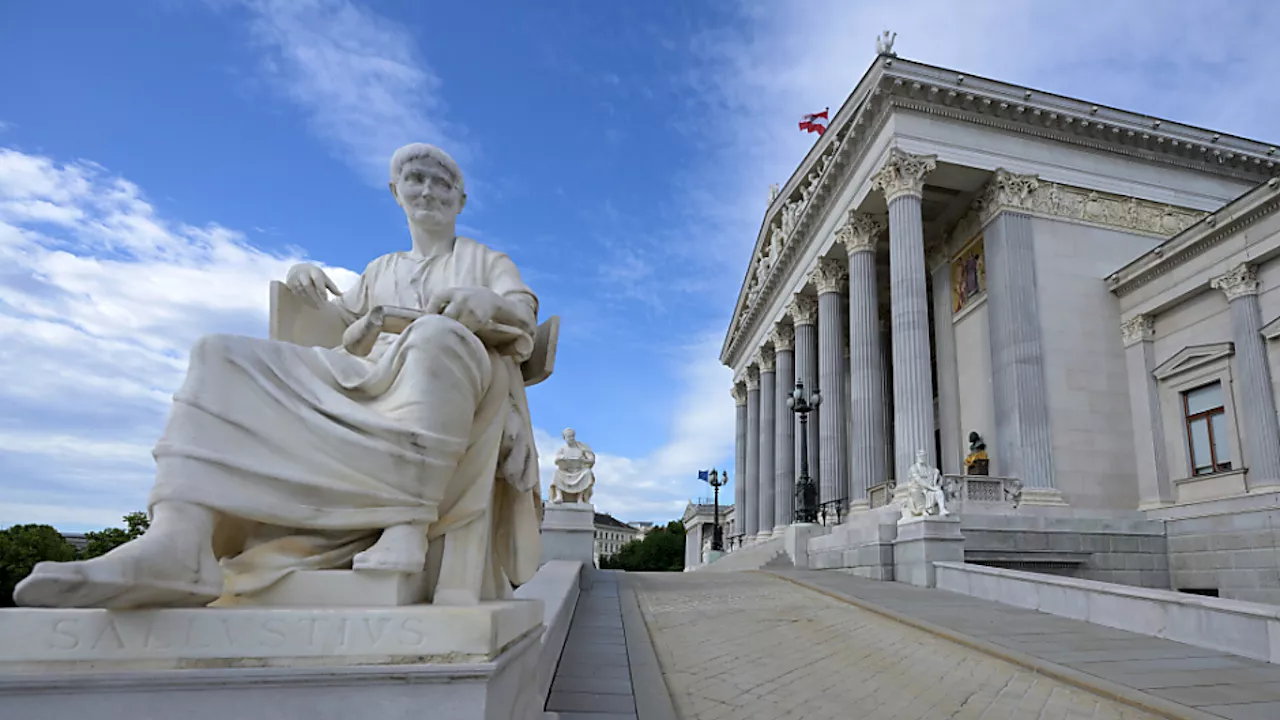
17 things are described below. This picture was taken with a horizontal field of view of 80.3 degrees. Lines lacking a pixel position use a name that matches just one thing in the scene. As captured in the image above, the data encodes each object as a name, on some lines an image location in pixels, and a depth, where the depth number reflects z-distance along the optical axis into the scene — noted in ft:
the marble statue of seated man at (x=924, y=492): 49.42
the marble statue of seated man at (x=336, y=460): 6.95
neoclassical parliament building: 59.62
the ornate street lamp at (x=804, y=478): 74.64
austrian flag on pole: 116.98
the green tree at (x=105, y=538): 100.07
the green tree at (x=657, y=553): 250.57
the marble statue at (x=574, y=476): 48.19
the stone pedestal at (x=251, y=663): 6.15
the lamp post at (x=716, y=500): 127.54
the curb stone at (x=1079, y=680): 17.15
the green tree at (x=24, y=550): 93.30
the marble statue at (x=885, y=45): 79.61
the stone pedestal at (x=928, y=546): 46.57
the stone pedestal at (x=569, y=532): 46.78
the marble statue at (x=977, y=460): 69.56
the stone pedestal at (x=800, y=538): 74.54
